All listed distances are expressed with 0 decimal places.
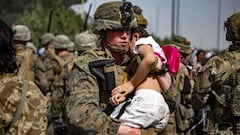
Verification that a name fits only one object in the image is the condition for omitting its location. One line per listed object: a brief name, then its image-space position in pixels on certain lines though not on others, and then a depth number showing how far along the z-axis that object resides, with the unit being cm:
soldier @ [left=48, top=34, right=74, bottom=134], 695
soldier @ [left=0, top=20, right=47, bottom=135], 329
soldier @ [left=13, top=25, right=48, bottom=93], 809
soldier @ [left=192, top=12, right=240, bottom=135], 486
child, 332
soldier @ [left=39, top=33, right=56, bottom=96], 849
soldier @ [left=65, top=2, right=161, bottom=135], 336
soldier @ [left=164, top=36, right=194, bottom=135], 647
